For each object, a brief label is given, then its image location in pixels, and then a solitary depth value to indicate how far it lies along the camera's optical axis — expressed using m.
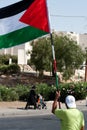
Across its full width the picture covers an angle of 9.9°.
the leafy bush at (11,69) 51.81
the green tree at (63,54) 44.94
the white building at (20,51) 82.44
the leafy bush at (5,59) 72.18
